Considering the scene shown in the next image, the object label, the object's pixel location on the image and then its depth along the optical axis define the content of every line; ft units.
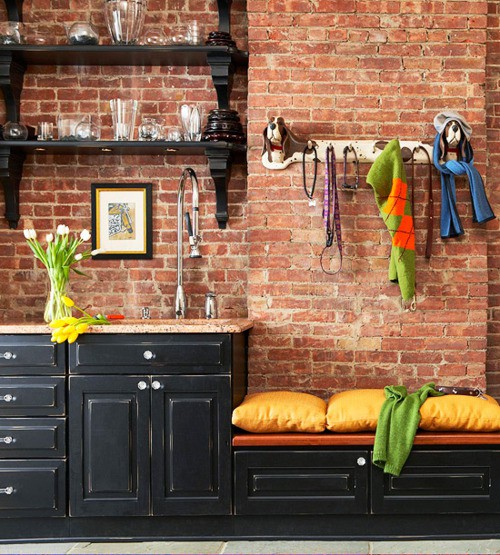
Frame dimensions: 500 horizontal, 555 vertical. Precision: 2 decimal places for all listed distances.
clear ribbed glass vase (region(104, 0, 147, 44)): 12.23
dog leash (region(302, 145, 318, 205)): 12.07
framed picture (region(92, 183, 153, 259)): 13.05
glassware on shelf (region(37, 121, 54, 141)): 12.51
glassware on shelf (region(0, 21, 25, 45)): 12.28
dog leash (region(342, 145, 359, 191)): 12.15
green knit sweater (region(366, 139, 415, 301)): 11.78
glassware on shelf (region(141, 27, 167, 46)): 12.38
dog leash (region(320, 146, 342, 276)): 12.05
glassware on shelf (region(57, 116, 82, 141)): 12.42
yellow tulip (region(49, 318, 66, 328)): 10.64
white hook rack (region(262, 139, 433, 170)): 12.17
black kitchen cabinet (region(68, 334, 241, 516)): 10.68
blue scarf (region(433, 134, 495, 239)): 11.90
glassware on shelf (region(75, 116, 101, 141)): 12.37
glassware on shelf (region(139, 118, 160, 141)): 12.43
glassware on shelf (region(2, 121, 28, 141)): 12.35
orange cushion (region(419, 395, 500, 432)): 10.61
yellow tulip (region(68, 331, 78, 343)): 10.55
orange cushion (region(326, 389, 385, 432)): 10.67
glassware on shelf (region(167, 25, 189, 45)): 12.37
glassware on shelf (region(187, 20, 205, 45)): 12.35
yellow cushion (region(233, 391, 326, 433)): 10.68
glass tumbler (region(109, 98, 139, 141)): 12.36
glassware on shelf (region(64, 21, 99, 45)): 12.29
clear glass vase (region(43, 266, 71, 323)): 11.38
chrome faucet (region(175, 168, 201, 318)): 12.50
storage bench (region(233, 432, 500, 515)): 10.70
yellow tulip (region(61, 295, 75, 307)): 11.05
